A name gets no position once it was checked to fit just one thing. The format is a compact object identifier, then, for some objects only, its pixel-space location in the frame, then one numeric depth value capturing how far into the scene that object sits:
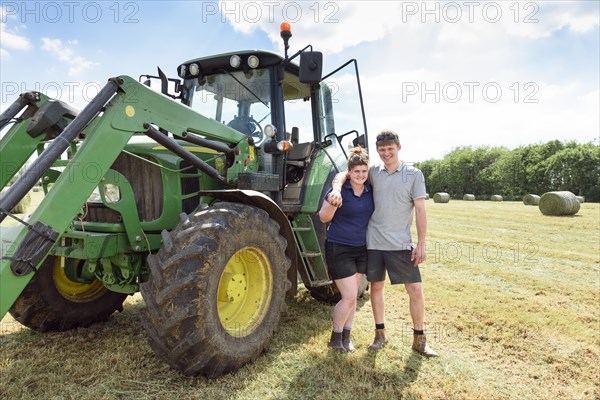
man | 3.63
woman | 3.76
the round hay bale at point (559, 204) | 17.05
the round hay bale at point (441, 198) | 30.12
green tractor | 2.67
